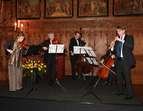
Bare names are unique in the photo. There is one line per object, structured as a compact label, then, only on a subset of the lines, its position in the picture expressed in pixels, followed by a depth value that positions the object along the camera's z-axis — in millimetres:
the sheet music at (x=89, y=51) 4006
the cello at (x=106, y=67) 4577
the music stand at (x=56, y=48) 4271
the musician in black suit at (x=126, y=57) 3604
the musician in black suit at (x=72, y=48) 5941
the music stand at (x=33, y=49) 3858
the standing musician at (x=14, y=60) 4137
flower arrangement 4922
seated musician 4919
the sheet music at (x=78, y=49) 4670
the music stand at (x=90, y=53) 3994
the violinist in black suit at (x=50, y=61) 4805
